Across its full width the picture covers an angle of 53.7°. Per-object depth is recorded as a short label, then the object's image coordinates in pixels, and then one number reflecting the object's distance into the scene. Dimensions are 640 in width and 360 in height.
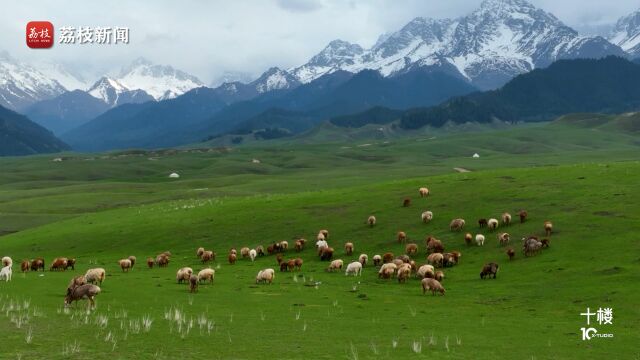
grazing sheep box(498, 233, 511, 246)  48.56
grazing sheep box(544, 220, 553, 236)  48.56
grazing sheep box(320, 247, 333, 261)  53.00
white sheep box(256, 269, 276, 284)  43.50
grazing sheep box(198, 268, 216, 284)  43.12
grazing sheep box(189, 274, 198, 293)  38.38
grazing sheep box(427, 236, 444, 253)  49.38
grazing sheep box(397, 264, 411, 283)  42.38
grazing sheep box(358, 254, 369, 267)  49.25
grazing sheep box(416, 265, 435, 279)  41.97
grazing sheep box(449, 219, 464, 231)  54.99
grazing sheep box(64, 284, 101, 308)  31.91
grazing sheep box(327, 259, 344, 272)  48.31
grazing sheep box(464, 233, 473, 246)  50.69
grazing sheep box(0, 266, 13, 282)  44.45
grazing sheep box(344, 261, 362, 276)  46.25
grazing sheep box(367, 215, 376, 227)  61.00
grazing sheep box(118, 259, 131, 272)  50.88
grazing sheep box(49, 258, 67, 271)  52.19
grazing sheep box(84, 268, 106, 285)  40.78
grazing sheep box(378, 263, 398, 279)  43.41
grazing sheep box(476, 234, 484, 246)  49.81
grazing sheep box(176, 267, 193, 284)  43.50
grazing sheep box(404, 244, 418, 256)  50.19
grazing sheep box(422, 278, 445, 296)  37.62
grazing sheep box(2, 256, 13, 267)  51.45
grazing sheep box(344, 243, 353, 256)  53.31
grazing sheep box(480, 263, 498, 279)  41.06
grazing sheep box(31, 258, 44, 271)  52.47
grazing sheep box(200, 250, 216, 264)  55.03
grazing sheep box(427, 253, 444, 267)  45.88
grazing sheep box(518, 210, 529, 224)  53.44
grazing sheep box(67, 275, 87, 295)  35.11
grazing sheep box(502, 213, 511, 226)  53.34
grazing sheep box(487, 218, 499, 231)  52.98
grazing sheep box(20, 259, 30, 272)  51.69
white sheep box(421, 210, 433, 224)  58.91
